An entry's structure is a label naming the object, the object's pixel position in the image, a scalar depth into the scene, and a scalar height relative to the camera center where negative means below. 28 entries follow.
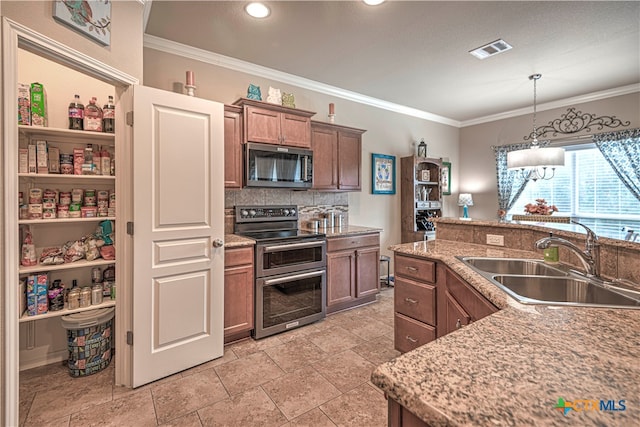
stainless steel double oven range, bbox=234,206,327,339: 2.69 -0.58
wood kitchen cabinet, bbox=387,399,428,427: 0.67 -0.47
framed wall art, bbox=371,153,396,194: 4.44 +0.56
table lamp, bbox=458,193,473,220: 5.30 +0.17
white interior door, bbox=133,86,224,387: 2.02 -0.15
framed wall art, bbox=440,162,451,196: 5.46 +0.60
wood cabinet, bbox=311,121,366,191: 3.52 +0.66
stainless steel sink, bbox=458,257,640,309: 1.21 -0.35
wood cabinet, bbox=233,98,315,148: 2.91 +0.89
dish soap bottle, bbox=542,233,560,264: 1.72 -0.26
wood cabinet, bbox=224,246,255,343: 2.55 -0.70
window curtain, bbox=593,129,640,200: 3.83 +0.75
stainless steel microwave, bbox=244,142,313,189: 2.90 +0.46
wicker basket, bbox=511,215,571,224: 3.48 -0.09
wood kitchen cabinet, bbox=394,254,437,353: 2.05 -0.66
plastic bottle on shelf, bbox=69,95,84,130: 2.27 +0.73
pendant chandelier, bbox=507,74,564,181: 3.13 +0.56
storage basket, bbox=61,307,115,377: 2.14 -0.94
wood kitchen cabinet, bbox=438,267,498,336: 1.34 -0.48
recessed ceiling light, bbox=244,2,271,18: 2.27 +1.56
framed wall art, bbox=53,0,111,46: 1.59 +1.10
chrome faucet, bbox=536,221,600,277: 1.42 -0.20
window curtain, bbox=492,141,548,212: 4.95 +0.49
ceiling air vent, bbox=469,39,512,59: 2.84 +1.59
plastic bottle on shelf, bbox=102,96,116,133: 2.37 +0.73
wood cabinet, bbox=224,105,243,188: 2.82 +0.62
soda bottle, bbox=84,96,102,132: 2.30 +0.73
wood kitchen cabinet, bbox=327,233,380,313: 3.25 -0.68
